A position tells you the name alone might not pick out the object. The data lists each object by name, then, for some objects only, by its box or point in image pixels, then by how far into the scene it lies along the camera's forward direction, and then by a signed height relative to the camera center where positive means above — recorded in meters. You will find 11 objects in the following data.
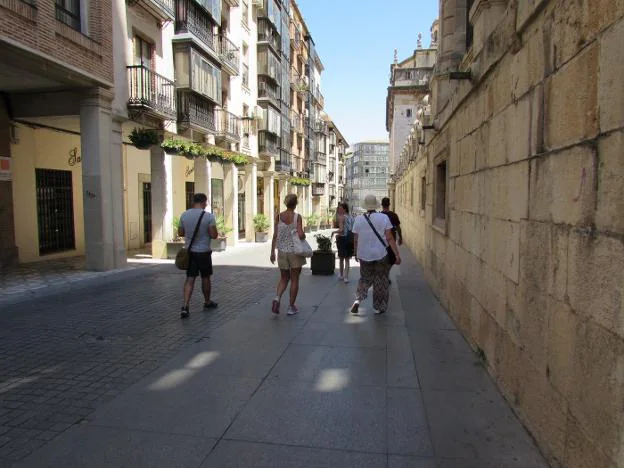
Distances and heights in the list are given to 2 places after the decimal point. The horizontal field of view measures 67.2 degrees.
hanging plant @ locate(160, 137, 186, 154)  14.27 +1.58
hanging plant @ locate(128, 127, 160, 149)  13.12 +1.66
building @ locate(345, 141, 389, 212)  92.88 +5.33
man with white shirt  6.74 -0.81
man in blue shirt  6.82 -0.61
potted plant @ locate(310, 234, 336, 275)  11.05 -1.52
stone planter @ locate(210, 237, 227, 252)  17.25 -1.75
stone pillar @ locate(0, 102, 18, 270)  11.61 -0.32
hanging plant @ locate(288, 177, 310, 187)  33.78 +1.21
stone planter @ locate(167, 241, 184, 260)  14.70 -1.59
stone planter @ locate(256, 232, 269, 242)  23.27 -1.91
